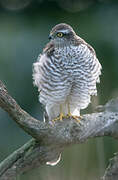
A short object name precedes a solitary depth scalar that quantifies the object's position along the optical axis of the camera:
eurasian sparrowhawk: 10.90
